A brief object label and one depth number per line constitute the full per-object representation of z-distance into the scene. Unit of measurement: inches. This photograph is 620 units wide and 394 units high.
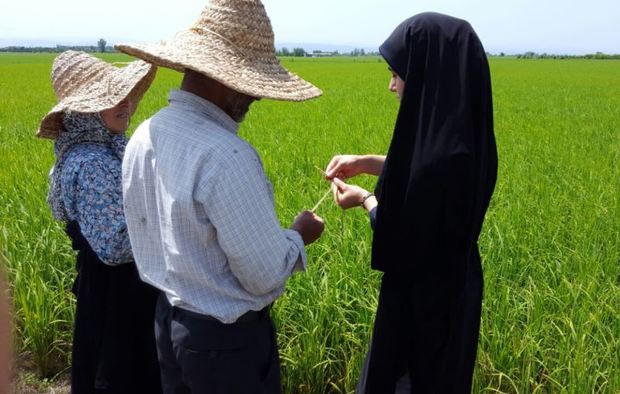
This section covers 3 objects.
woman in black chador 57.0
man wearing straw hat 51.2
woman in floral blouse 69.4
